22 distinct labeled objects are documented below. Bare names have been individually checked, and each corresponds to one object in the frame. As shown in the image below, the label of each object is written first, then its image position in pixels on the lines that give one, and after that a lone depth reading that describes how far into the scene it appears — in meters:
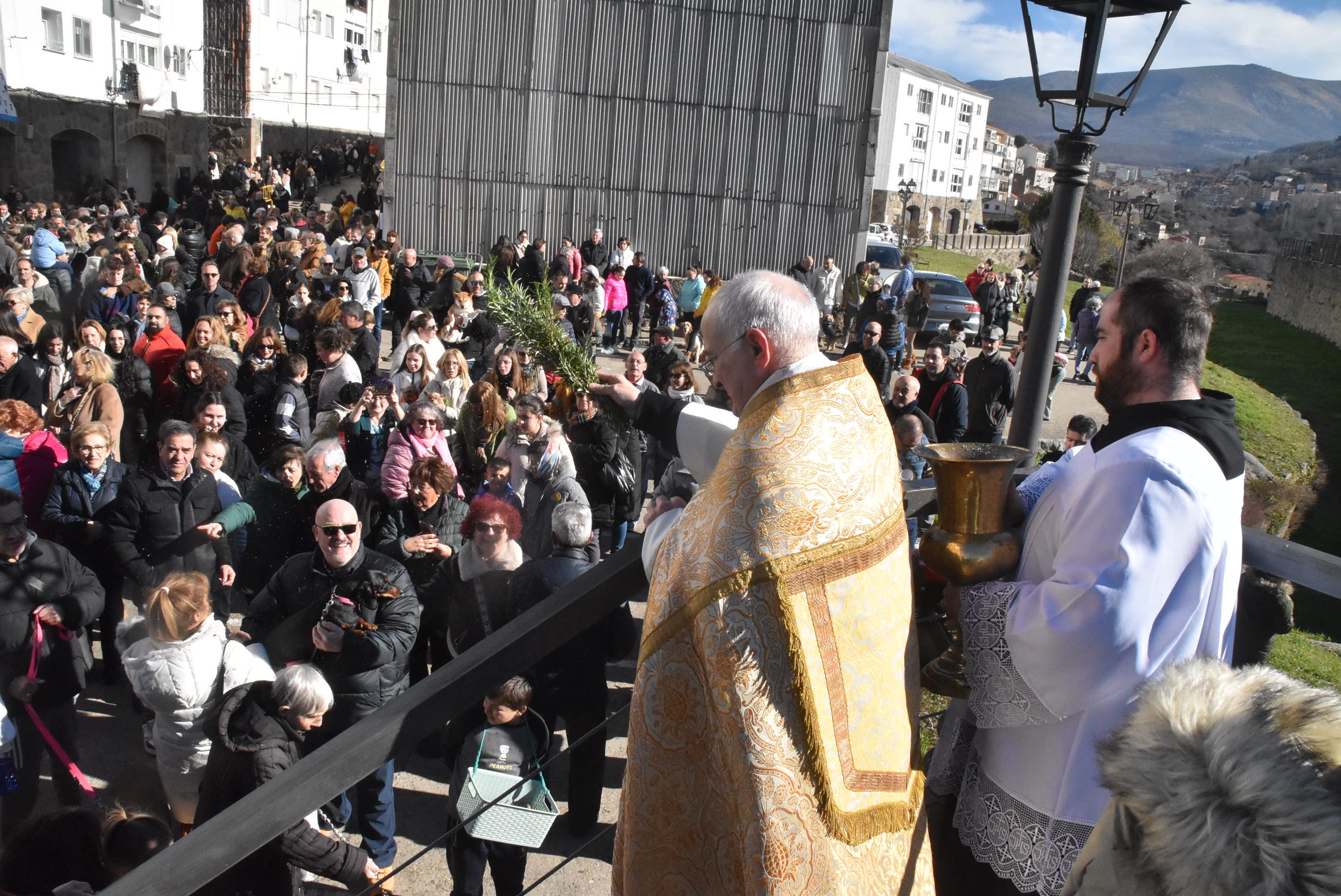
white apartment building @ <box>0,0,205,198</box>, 24.77
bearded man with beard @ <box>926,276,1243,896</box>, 1.81
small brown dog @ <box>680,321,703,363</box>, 10.35
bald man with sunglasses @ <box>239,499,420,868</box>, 4.41
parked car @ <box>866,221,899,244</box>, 45.38
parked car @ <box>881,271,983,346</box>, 18.34
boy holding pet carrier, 3.89
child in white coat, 4.21
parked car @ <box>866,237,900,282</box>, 22.05
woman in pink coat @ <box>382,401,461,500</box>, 6.21
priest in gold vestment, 1.67
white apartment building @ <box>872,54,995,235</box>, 70.69
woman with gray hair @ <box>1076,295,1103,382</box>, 15.63
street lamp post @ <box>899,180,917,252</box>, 38.81
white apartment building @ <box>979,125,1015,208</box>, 98.44
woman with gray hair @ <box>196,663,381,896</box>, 3.43
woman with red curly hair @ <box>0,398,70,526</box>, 5.97
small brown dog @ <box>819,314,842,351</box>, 16.33
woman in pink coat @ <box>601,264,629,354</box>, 15.47
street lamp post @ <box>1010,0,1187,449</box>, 4.39
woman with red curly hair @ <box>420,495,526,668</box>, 4.81
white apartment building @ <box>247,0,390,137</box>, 34.56
